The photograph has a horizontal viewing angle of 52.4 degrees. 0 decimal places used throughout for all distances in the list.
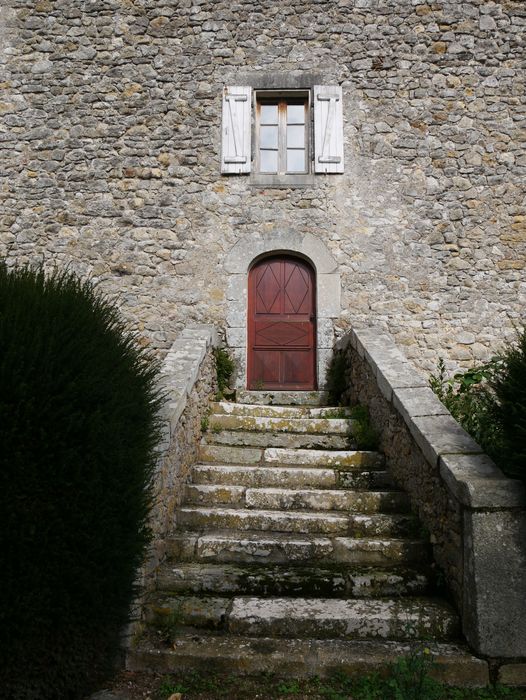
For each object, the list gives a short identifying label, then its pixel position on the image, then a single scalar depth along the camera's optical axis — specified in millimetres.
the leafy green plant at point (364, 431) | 4402
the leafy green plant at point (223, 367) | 5929
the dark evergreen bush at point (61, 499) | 2092
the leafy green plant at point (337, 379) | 5797
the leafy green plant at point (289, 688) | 2459
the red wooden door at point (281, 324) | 6312
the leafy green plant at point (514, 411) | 2576
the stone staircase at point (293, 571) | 2617
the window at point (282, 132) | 6320
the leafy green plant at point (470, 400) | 3314
